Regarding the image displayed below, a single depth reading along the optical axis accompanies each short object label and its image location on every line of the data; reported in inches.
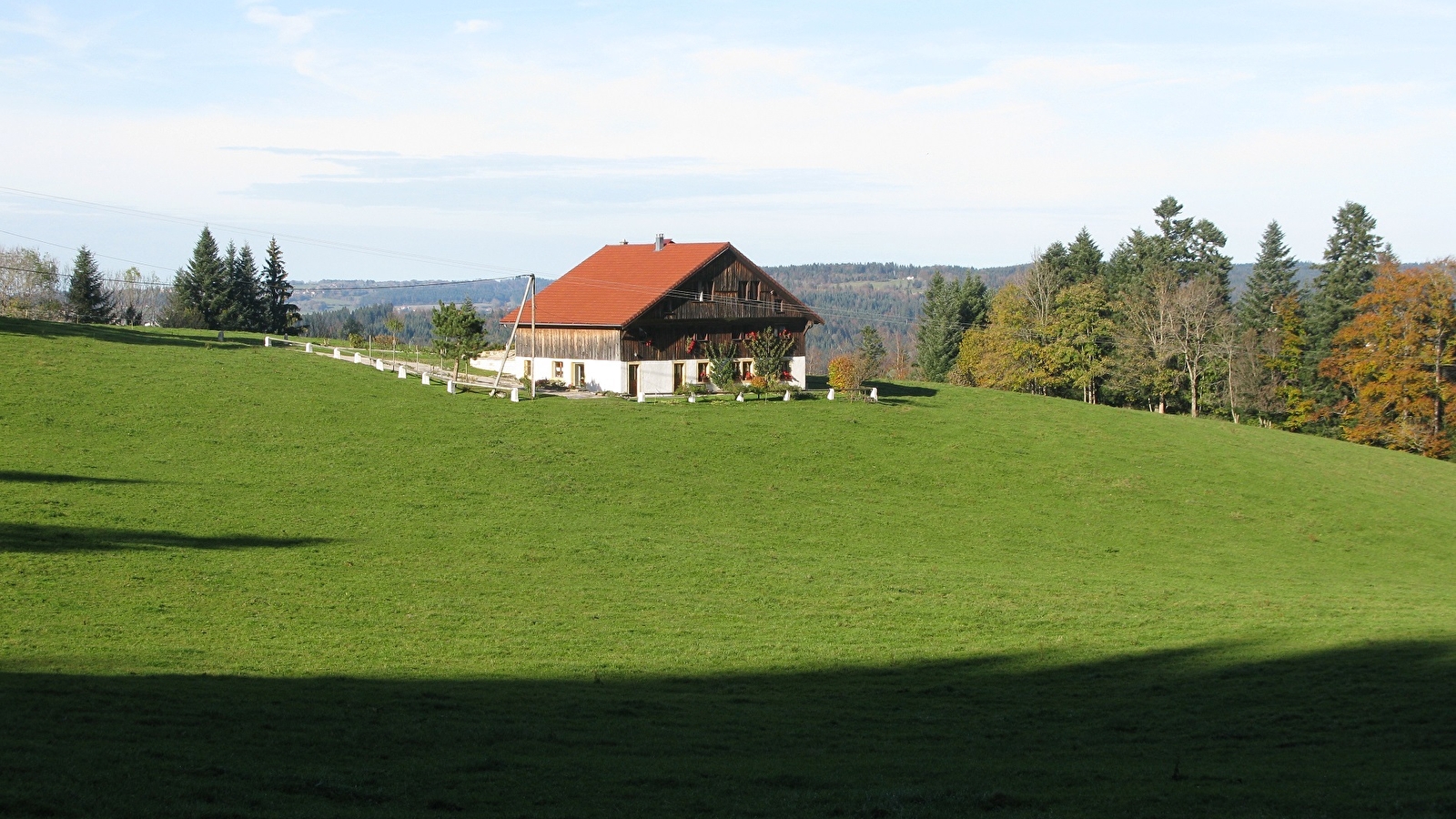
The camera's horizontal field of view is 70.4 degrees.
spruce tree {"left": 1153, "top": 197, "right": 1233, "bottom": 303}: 4375.0
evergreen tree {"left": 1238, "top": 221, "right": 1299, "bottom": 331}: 3996.1
